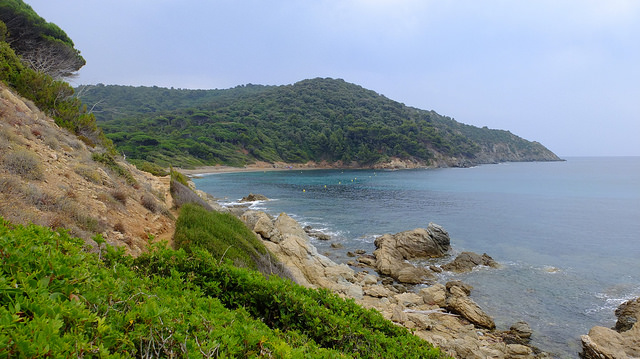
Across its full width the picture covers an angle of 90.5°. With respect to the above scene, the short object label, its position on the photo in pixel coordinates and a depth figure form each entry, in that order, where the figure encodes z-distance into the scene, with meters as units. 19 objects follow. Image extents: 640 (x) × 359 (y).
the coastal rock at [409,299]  14.24
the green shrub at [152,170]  20.95
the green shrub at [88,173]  9.91
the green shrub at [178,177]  19.70
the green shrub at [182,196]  14.00
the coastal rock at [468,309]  12.66
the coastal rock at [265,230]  18.70
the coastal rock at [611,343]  10.11
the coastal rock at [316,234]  24.78
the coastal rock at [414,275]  17.04
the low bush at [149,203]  11.22
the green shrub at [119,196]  9.95
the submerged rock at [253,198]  41.58
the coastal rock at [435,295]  14.33
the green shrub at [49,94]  14.56
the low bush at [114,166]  12.24
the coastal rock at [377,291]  14.99
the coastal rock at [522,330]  11.90
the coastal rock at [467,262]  18.89
